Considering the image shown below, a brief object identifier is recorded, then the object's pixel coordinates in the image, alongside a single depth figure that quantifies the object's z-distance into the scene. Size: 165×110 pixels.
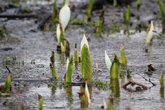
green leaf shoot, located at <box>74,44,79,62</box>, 10.87
